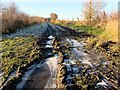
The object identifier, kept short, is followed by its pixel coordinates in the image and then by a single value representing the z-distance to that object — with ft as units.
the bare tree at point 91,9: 55.89
